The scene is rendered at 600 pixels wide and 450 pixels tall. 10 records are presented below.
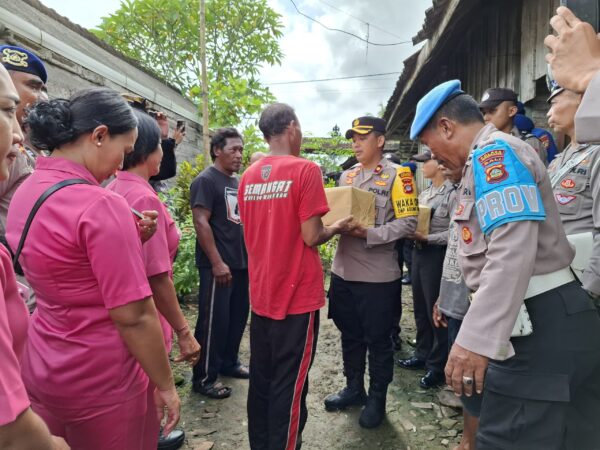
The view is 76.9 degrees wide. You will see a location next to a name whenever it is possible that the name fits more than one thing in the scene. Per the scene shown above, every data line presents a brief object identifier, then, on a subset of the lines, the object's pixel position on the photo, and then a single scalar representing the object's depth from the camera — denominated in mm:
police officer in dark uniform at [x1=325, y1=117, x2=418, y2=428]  2748
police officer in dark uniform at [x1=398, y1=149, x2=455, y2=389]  3244
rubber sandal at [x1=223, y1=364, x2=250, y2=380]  3420
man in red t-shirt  2141
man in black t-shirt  3131
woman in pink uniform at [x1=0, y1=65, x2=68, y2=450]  775
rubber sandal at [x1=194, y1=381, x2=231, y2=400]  3086
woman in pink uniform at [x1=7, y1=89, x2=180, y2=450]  1202
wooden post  7070
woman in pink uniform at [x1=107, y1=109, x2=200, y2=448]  1740
